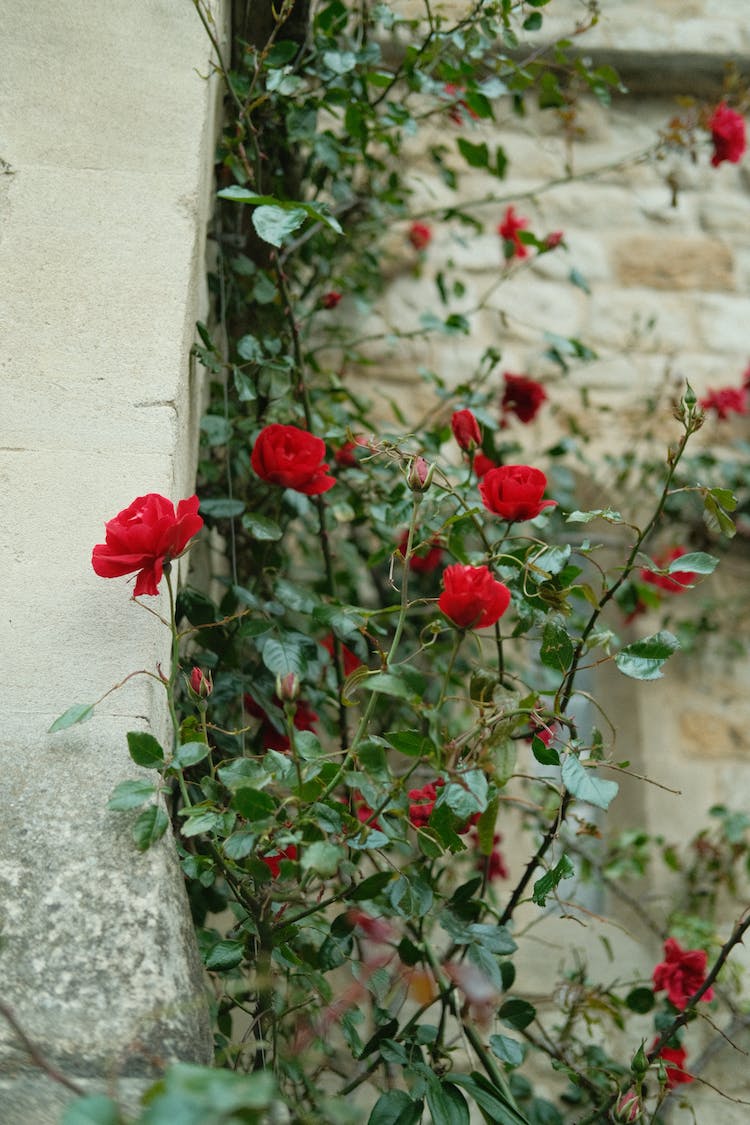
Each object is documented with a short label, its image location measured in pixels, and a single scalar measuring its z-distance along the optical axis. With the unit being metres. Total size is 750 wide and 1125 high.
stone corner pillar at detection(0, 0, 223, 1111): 0.81
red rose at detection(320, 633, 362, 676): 1.61
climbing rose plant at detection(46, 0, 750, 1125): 0.94
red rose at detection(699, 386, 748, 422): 2.48
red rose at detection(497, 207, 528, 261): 2.14
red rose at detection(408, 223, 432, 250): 2.56
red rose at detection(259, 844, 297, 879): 1.08
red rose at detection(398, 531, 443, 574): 1.91
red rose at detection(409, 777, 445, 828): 1.20
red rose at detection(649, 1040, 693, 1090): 1.51
